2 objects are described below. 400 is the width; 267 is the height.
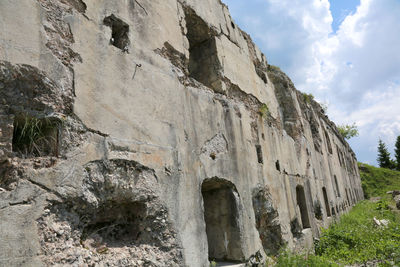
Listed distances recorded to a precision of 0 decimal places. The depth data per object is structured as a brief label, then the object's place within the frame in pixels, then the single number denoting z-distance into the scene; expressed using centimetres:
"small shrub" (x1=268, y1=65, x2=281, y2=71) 801
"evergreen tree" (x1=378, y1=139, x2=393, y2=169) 3856
